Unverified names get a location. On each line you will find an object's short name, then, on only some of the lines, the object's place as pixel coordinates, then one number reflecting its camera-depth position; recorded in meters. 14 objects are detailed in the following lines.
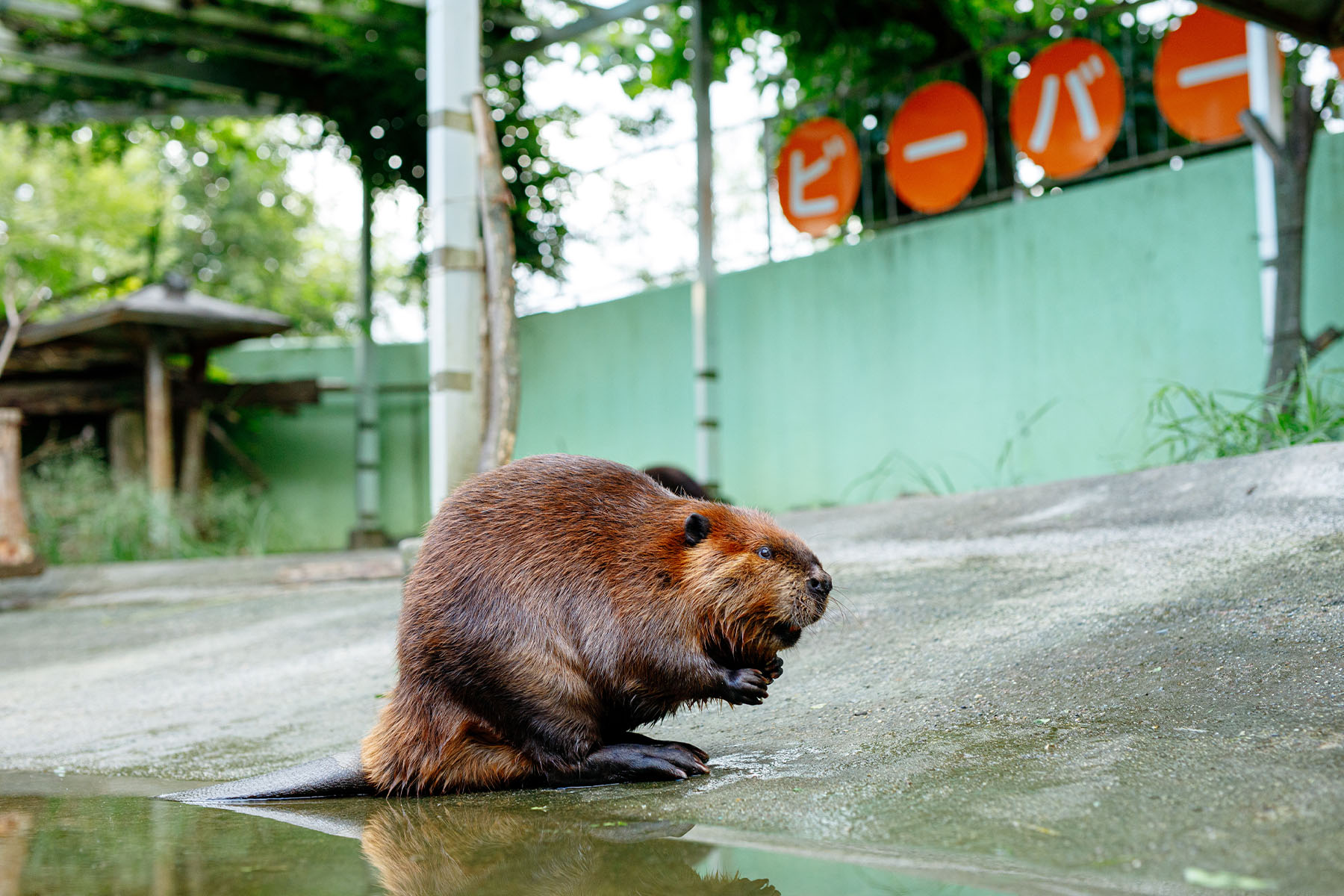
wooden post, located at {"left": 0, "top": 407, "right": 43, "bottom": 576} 5.51
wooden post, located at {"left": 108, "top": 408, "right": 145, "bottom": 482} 8.87
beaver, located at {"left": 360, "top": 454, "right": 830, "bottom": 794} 1.95
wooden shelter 8.25
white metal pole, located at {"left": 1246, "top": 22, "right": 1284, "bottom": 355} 4.60
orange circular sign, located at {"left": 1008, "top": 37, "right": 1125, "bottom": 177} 5.55
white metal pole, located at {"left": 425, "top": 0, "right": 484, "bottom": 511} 4.36
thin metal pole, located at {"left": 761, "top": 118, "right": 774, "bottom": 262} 7.13
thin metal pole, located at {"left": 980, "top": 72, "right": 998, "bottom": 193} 6.53
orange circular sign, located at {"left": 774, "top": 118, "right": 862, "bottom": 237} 6.53
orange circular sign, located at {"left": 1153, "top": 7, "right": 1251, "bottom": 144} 5.14
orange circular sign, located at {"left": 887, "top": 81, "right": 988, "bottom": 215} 6.04
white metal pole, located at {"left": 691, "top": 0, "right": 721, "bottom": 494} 6.91
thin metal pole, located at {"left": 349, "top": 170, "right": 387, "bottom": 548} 9.17
